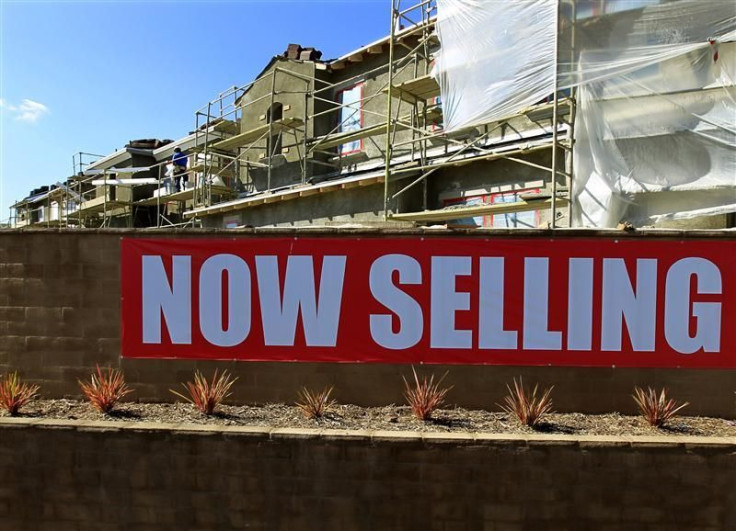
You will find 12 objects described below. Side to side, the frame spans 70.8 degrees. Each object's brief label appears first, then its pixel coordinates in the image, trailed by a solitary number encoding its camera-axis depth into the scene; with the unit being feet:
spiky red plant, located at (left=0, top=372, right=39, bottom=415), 16.89
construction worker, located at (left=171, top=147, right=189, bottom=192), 73.76
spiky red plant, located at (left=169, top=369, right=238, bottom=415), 16.87
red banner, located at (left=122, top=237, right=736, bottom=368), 16.83
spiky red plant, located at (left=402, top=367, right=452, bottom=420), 16.39
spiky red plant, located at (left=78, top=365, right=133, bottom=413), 16.98
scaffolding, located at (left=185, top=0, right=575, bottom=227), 30.66
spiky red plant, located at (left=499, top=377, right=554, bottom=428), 15.65
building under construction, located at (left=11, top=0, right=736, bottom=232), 21.17
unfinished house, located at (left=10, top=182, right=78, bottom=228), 88.28
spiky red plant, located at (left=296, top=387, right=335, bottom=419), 16.51
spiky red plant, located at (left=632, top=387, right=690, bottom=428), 15.76
